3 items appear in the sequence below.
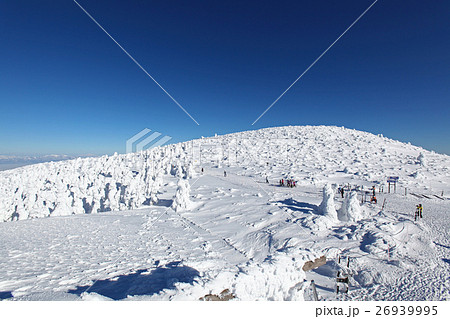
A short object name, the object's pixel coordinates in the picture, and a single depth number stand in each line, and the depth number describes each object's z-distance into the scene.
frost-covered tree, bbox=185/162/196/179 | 40.50
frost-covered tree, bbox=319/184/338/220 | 16.44
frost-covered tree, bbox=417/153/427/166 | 46.56
